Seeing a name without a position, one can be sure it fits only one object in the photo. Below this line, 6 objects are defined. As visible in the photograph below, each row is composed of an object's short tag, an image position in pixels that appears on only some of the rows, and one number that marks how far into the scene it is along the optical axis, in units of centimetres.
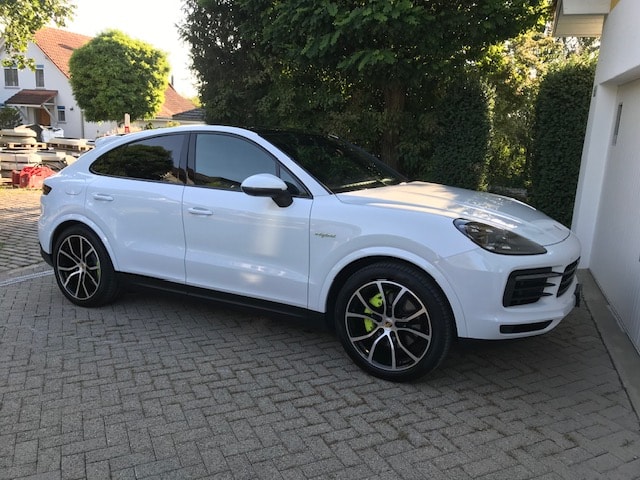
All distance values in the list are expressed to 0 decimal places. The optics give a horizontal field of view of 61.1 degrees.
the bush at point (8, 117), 3756
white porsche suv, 340
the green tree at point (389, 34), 696
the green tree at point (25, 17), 1483
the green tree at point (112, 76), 3359
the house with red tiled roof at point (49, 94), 4081
